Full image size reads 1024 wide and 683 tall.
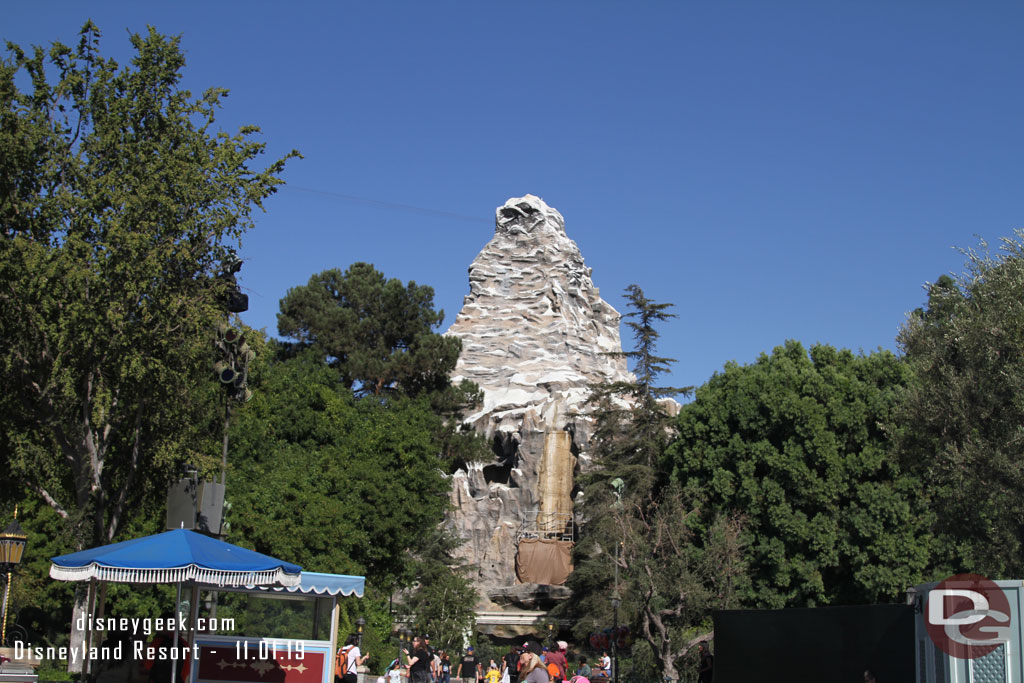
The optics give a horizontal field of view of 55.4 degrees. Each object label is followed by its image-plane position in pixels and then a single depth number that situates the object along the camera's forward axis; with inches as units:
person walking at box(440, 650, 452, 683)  990.5
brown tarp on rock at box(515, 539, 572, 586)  1920.5
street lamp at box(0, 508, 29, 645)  642.2
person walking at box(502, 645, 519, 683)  1002.7
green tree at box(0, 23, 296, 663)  684.7
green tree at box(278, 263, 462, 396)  2074.3
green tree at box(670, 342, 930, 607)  1269.7
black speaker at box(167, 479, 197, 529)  598.9
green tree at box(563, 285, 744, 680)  1184.2
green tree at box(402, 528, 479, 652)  1413.6
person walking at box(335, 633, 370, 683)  685.9
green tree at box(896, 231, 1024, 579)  732.0
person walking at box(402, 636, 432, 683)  667.4
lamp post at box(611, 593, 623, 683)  936.9
